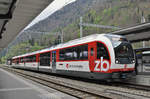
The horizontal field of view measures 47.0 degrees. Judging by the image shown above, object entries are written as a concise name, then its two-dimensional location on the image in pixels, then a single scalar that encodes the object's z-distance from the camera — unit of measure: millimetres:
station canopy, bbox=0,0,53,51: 8070
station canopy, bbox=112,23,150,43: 10778
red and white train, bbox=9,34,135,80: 9867
